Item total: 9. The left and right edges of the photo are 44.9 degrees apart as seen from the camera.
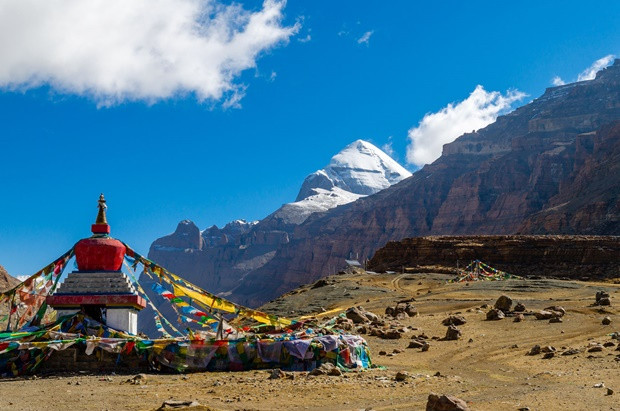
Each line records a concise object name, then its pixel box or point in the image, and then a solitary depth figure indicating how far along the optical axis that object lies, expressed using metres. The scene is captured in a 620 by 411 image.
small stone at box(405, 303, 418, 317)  34.55
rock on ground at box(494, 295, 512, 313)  32.56
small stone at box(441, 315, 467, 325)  29.42
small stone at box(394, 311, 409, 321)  33.33
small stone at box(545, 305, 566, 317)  29.62
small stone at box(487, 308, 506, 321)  30.39
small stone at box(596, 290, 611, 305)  34.69
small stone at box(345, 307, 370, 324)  29.72
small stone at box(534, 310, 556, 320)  29.36
